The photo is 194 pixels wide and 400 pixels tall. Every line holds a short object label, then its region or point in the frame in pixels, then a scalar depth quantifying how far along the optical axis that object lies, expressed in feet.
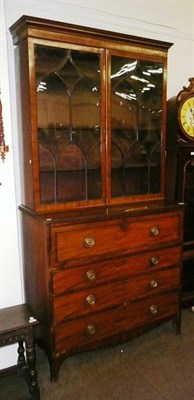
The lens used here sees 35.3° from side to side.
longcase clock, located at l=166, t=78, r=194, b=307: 7.42
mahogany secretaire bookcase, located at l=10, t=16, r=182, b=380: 5.57
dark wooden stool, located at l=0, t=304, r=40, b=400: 5.10
